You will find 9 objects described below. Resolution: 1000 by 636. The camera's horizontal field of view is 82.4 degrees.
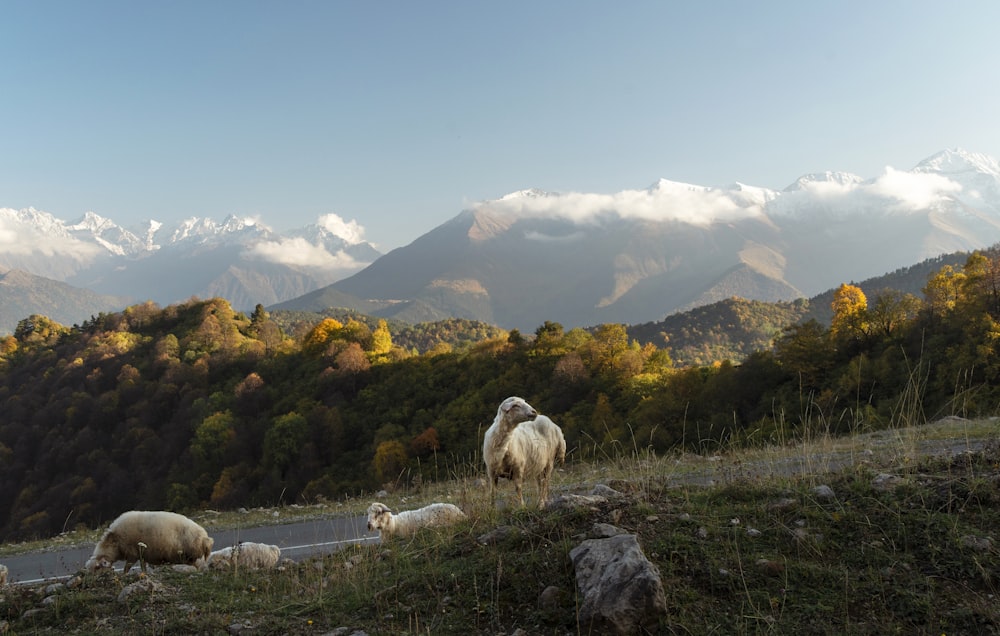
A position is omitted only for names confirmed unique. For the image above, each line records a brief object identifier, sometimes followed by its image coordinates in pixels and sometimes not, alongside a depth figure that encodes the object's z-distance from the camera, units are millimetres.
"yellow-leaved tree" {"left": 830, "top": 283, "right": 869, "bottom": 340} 42594
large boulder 4156
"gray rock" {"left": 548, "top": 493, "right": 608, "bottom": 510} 5883
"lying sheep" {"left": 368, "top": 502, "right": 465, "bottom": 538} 9594
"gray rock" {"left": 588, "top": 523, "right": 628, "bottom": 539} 5199
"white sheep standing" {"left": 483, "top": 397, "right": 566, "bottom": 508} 8344
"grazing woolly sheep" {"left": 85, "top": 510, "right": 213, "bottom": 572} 8414
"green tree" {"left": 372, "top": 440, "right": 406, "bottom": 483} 49062
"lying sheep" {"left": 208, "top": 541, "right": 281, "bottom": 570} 8404
